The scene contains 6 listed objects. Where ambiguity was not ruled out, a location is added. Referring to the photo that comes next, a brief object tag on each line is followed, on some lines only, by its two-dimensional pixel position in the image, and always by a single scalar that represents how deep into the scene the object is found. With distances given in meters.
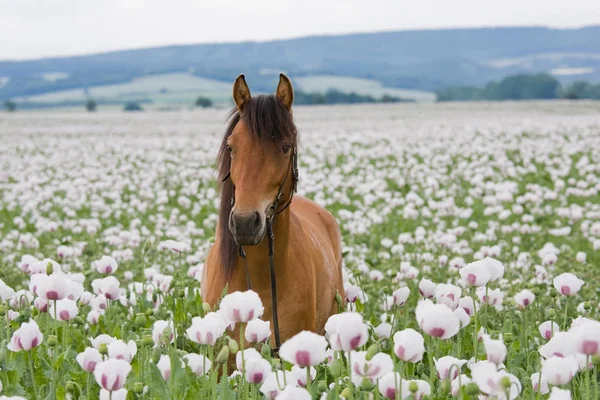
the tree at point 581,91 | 197.16
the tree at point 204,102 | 190.87
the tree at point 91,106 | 194.62
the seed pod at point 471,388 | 5.90
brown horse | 9.02
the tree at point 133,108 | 192.37
